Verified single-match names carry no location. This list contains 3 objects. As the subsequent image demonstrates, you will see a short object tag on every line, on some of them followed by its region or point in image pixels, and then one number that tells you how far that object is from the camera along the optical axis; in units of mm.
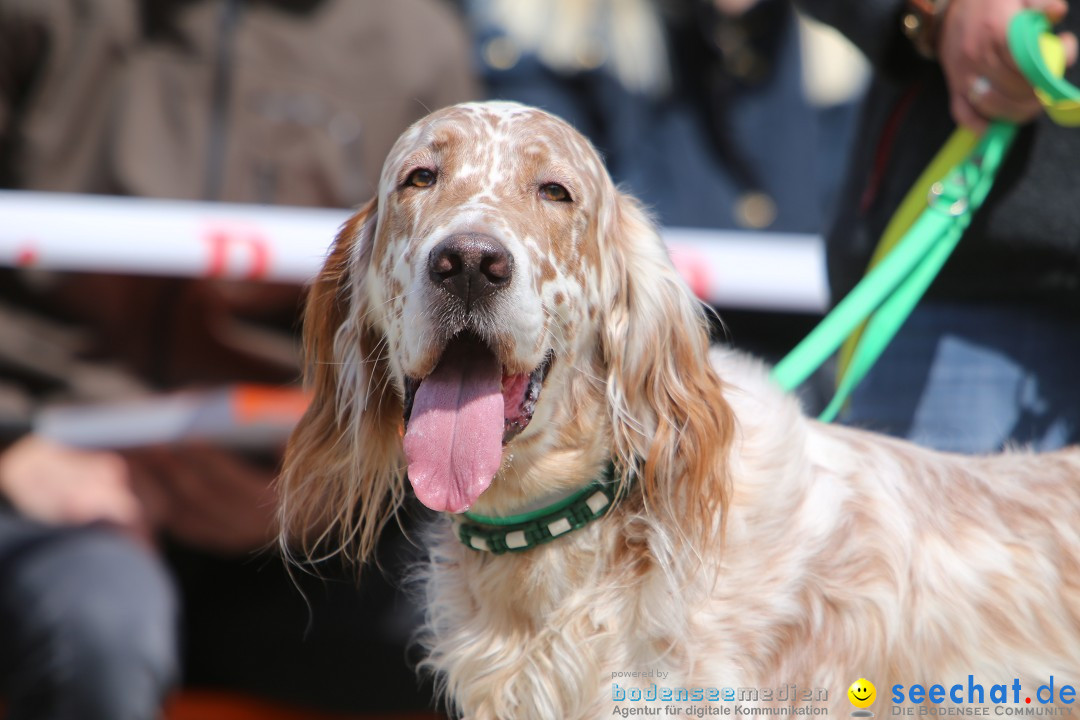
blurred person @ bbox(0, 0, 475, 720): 7473
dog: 3920
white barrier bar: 7039
